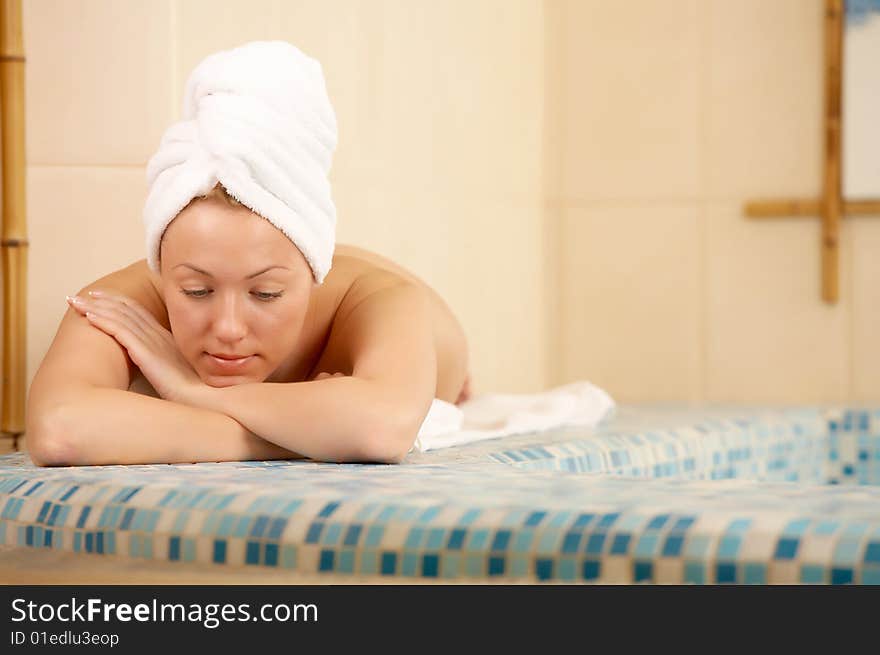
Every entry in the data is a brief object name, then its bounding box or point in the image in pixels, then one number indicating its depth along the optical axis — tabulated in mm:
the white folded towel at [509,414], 4084
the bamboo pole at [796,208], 6565
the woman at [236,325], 3194
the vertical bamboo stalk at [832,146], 6597
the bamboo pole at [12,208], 4171
